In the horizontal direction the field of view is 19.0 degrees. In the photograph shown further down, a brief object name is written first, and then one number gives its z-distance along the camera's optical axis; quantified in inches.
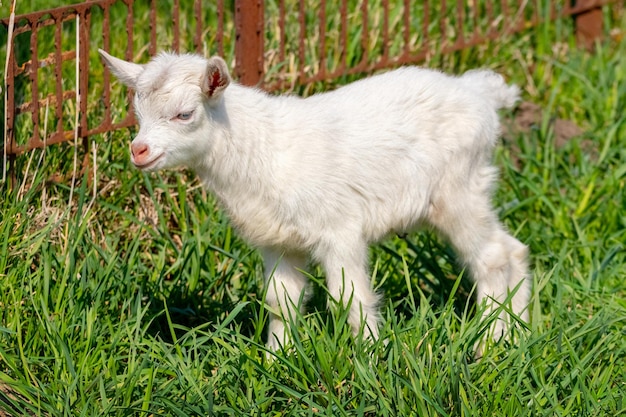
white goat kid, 297.8
